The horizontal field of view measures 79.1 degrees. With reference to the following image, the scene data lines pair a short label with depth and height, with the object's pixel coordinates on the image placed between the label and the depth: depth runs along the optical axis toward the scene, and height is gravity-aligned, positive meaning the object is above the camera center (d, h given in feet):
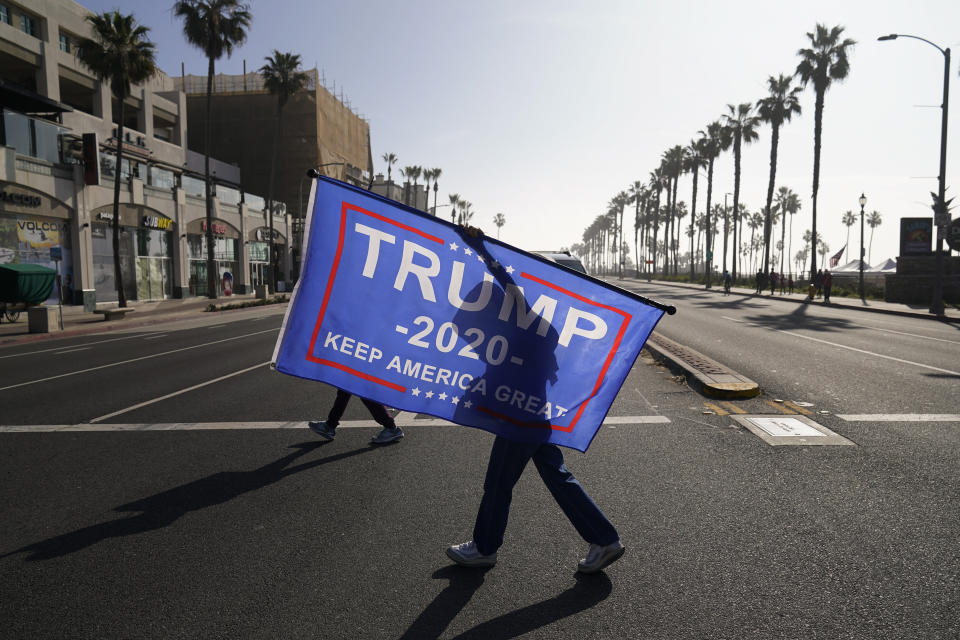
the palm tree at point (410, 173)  366.02 +66.29
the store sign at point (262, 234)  164.86 +12.64
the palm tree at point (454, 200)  470.92 +64.62
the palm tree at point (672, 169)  264.52 +51.14
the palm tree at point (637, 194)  360.48 +53.90
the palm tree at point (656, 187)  300.40 +49.67
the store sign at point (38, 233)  86.43 +6.68
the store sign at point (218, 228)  135.55 +11.99
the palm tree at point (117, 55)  86.99 +33.56
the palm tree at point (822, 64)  125.40 +47.11
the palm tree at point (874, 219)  564.30 +60.09
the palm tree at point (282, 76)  146.00 +51.12
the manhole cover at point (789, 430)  19.27 -5.27
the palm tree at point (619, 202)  461.37 +65.63
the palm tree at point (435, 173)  371.76 +67.46
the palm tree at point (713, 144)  200.85 +48.08
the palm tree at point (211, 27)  116.16 +50.59
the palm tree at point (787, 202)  432.95 +61.28
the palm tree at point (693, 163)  229.86 +47.40
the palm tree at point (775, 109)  148.25 +44.04
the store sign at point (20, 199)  82.75 +11.36
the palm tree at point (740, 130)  176.76 +46.02
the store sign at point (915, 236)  98.53 +7.70
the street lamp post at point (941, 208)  73.31 +9.50
